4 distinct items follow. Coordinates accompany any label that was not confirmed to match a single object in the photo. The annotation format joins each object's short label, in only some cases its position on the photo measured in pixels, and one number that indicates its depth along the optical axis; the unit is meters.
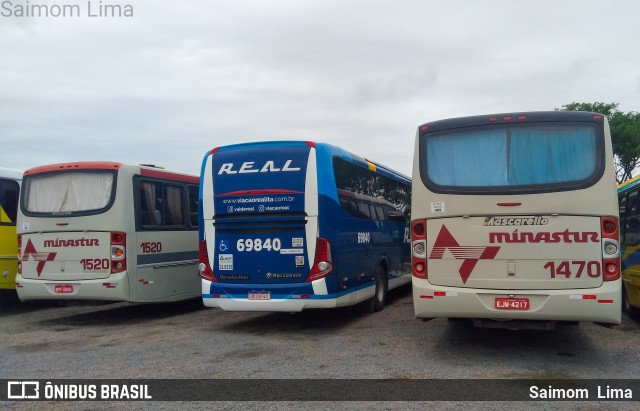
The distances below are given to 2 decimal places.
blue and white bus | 9.34
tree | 26.81
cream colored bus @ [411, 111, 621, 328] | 7.05
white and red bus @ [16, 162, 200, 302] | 10.65
